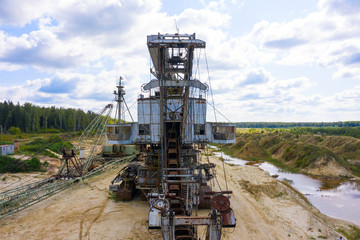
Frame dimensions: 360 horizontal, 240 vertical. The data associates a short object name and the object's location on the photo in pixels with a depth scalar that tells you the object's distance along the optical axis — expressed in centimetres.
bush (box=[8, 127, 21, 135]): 6594
